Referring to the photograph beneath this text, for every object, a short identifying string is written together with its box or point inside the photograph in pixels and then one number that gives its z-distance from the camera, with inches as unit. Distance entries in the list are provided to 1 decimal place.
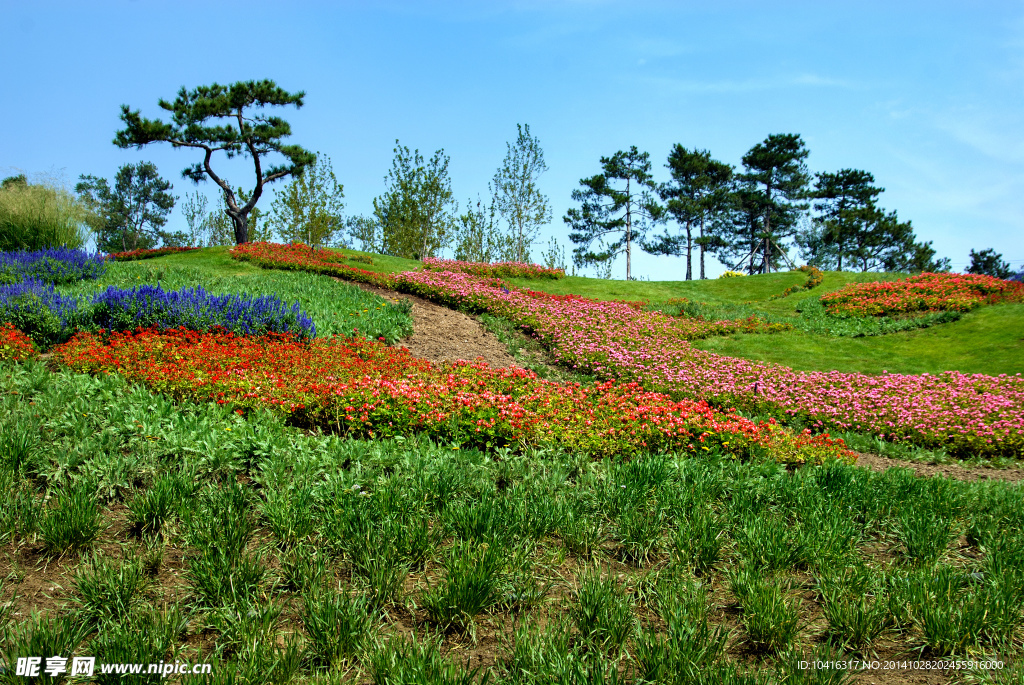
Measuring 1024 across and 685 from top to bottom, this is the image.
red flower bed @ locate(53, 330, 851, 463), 258.7
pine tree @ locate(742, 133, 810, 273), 1669.5
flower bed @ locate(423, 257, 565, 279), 911.0
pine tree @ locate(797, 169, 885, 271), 1690.5
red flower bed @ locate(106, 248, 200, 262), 961.7
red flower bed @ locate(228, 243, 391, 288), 751.1
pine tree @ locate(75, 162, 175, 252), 2229.3
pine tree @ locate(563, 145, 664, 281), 1566.2
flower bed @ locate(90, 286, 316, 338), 385.1
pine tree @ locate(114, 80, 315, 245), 1084.5
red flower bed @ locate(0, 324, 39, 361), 319.0
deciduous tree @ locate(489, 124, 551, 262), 1346.0
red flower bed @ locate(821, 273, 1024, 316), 657.6
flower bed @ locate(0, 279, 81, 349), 363.9
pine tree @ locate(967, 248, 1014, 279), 1823.3
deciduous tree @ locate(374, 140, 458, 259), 1327.5
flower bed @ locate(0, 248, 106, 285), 471.2
